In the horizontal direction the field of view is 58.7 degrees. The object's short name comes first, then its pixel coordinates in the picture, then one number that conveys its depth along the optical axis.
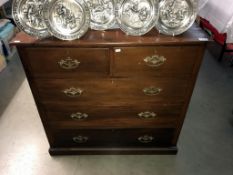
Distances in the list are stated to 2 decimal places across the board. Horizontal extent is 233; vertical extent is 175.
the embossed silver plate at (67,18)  1.02
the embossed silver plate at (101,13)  1.11
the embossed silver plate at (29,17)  1.05
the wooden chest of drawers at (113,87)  1.03
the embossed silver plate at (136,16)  1.05
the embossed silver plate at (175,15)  1.06
